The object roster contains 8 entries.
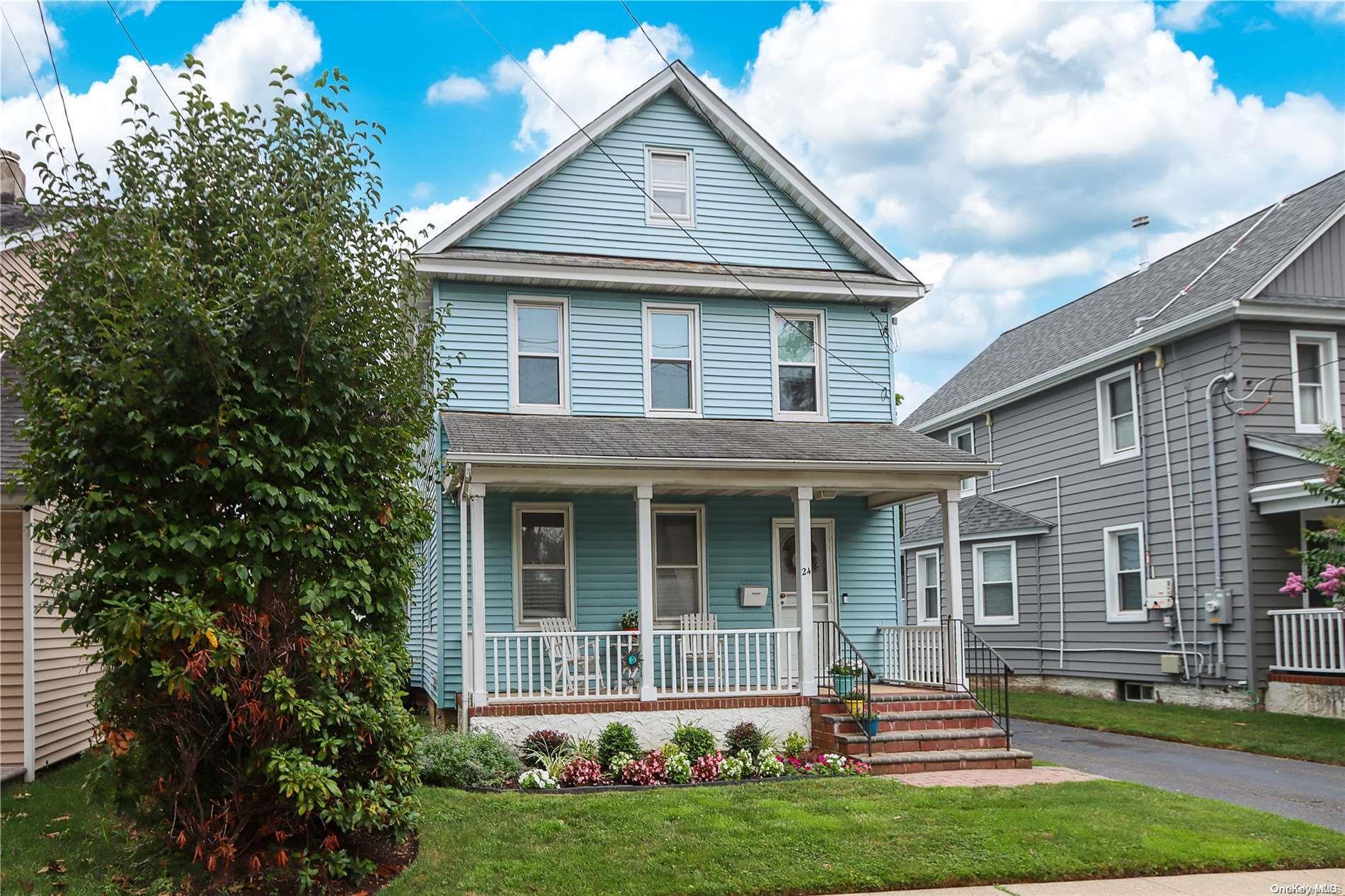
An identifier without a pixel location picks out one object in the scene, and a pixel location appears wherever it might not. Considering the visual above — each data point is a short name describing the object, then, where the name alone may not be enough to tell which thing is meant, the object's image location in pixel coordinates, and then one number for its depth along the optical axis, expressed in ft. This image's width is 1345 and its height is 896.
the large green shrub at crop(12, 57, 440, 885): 22.30
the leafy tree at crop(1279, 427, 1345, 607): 44.75
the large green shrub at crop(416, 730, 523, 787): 35.60
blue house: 44.47
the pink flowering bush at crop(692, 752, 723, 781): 38.30
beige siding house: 36.99
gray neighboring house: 54.85
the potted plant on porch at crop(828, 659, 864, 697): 42.86
